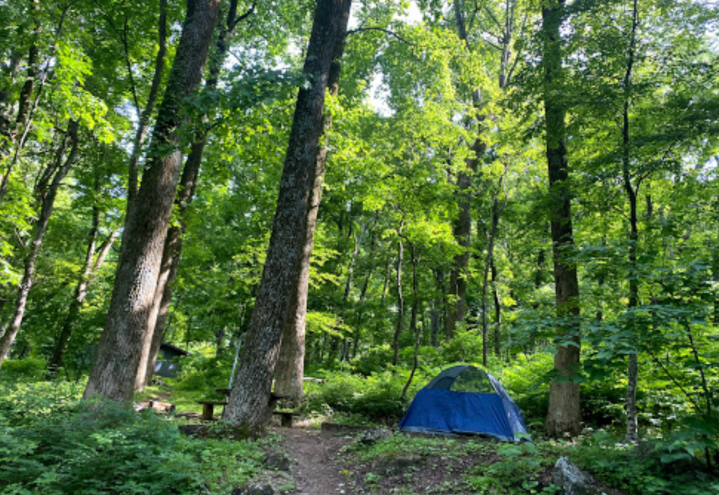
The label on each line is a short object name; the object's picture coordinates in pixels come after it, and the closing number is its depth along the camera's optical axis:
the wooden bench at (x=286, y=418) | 8.05
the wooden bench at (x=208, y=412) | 7.72
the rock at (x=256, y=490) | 4.01
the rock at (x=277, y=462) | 5.08
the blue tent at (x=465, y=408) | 7.39
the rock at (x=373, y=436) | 6.34
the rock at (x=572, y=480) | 3.83
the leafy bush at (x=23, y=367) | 14.84
